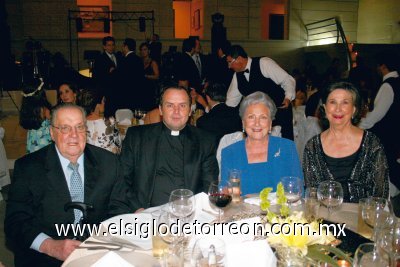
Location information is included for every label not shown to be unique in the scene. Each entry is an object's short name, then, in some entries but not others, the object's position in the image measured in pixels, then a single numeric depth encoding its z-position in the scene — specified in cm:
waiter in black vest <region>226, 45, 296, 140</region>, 453
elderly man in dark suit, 205
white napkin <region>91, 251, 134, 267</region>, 137
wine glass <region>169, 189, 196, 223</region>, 163
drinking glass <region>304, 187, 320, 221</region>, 164
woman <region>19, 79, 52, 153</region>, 356
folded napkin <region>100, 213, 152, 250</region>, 159
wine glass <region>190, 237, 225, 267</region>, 117
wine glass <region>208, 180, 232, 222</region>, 176
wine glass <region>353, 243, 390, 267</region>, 118
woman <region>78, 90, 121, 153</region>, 365
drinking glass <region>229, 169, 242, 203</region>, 196
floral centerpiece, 117
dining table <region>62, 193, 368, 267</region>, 147
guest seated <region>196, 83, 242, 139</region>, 376
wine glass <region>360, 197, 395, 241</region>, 151
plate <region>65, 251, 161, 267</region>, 143
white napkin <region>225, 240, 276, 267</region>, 122
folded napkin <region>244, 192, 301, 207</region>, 197
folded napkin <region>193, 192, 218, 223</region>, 181
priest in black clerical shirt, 272
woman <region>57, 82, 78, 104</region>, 448
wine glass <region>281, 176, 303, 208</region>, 184
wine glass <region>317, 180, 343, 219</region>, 175
